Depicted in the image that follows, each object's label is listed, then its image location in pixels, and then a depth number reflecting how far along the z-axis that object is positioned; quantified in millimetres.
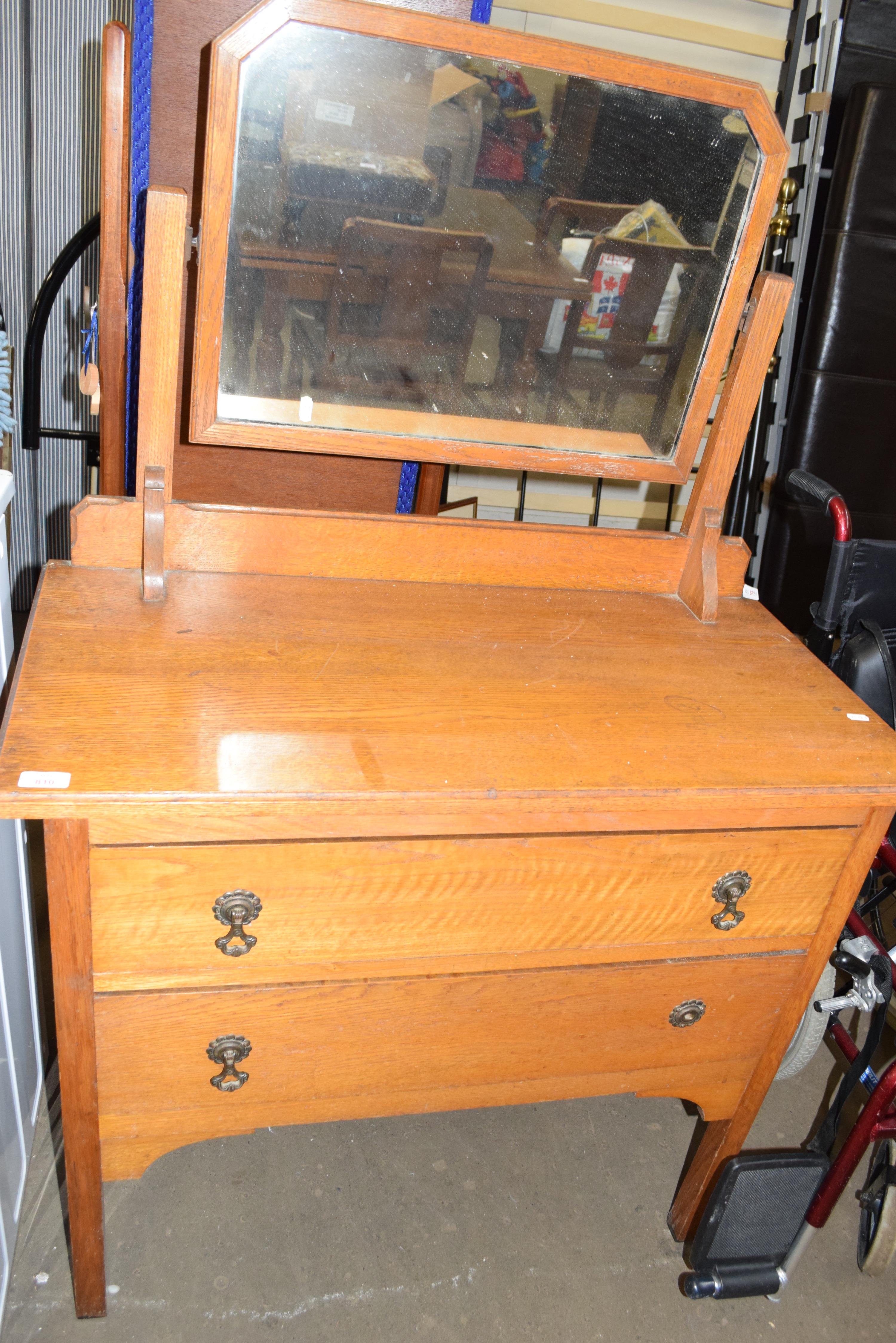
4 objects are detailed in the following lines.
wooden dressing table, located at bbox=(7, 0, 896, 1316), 1070
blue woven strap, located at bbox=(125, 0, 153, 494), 1498
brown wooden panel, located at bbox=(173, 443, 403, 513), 1811
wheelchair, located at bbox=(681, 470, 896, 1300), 1453
